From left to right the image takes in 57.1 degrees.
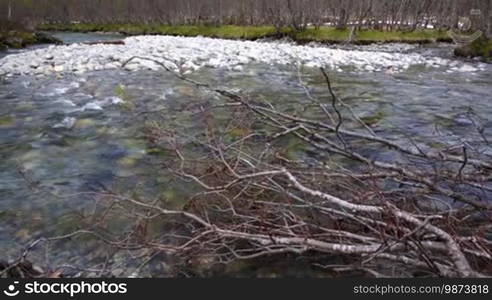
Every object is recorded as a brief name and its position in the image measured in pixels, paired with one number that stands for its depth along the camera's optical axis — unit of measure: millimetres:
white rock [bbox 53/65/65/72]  14712
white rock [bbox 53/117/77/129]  7993
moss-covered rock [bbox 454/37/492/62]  21016
